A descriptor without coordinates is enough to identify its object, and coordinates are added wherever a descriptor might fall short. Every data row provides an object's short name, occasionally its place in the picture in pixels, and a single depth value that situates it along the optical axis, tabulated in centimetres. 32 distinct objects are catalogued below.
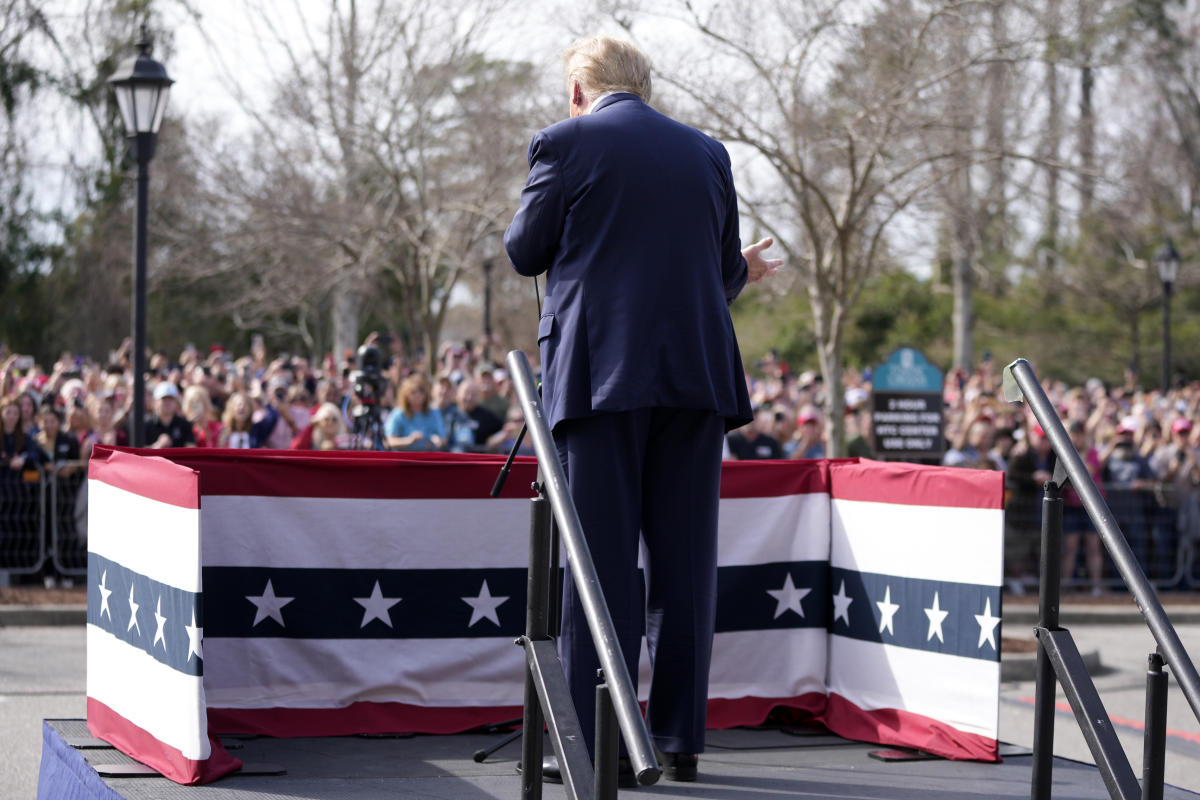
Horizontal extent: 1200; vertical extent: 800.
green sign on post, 1262
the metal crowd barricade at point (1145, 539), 1299
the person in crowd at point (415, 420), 1209
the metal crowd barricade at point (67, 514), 1142
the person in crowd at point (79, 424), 1179
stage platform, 390
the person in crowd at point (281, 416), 1220
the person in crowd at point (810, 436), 1298
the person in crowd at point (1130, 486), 1349
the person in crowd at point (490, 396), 1360
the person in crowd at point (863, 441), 1286
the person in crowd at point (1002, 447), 1312
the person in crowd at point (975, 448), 1273
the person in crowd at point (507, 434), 1284
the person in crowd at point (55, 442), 1160
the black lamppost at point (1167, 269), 2209
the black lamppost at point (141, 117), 1099
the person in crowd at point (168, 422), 1149
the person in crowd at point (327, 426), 1149
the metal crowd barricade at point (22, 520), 1134
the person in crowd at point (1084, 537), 1323
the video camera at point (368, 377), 909
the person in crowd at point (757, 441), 1245
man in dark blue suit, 371
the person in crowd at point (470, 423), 1284
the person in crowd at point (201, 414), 1195
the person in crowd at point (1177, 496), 1362
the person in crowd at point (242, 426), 1184
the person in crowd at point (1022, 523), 1291
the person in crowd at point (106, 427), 1164
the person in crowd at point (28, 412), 1164
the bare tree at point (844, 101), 1072
